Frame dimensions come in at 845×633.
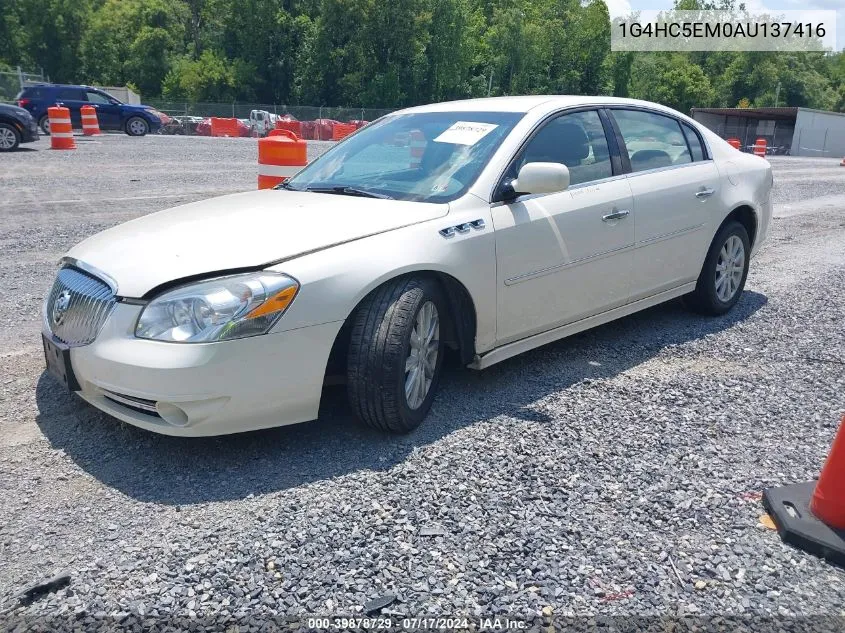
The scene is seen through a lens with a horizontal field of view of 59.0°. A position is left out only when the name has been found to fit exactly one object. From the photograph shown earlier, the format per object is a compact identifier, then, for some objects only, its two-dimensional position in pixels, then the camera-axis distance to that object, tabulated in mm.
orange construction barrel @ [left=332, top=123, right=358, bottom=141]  36012
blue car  25266
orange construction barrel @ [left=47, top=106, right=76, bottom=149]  18531
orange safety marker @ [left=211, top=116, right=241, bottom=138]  36000
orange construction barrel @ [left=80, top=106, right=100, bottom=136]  24203
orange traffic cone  2844
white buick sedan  3158
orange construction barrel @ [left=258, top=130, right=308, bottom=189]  7578
